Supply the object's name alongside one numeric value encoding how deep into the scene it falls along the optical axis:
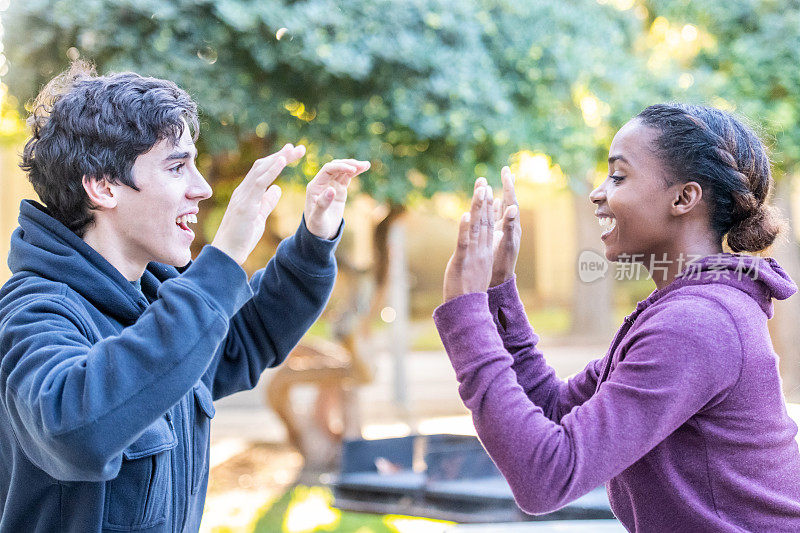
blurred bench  3.26
